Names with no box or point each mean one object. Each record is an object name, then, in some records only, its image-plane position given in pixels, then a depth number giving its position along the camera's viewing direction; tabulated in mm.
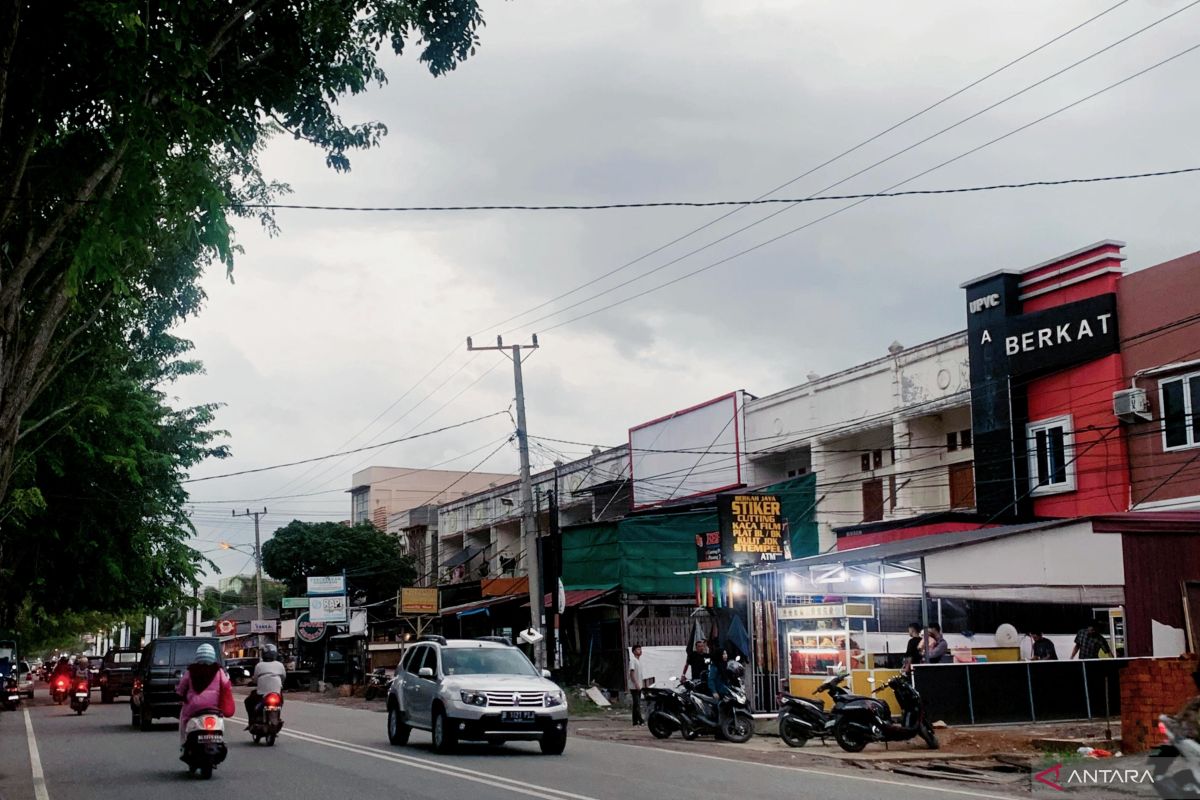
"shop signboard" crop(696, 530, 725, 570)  26438
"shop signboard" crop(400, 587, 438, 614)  46094
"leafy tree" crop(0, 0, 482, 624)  11523
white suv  17594
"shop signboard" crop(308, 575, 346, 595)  55062
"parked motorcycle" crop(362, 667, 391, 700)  42750
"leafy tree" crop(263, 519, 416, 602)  64562
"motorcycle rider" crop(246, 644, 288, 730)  19906
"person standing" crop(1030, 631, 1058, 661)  23297
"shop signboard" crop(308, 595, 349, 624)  54125
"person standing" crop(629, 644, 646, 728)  27688
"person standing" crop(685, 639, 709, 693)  23275
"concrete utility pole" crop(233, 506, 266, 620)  65438
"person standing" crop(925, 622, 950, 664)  20969
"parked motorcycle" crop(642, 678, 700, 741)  21562
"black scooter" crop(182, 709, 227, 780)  14797
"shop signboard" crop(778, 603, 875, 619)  22391
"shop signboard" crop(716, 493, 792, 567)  26031
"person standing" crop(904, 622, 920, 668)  21016
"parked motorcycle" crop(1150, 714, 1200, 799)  8094
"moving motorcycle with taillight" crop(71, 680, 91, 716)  34000
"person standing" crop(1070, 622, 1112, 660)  22047
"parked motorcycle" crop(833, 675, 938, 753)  18328
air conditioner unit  25844
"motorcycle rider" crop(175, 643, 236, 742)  15375
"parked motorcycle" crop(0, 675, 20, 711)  38959
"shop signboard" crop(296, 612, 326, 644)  54938
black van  24516
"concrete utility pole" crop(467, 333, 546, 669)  32219
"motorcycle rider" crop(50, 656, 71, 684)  42438
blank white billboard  39062
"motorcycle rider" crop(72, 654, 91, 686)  34594
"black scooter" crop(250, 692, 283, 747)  19703
